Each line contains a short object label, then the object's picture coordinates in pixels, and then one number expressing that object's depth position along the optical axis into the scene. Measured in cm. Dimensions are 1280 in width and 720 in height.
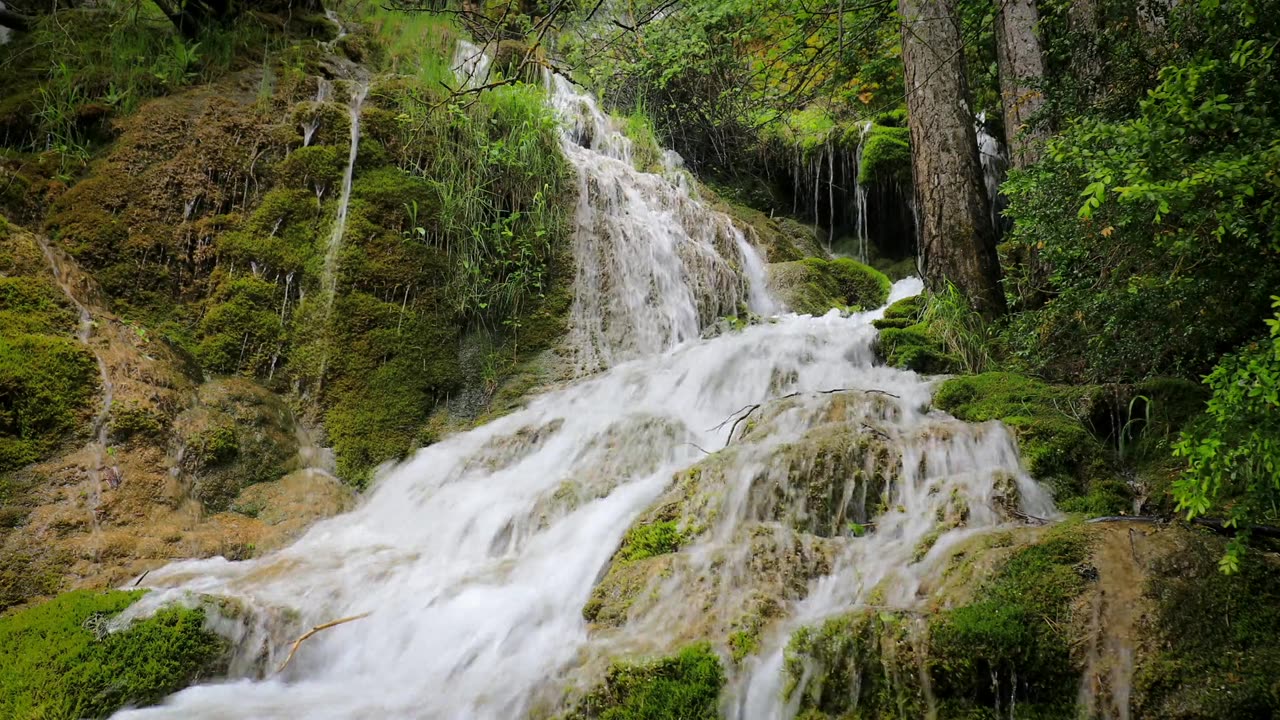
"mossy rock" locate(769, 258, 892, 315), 837
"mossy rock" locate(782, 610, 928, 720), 224
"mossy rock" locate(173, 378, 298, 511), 461
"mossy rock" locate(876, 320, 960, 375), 529
